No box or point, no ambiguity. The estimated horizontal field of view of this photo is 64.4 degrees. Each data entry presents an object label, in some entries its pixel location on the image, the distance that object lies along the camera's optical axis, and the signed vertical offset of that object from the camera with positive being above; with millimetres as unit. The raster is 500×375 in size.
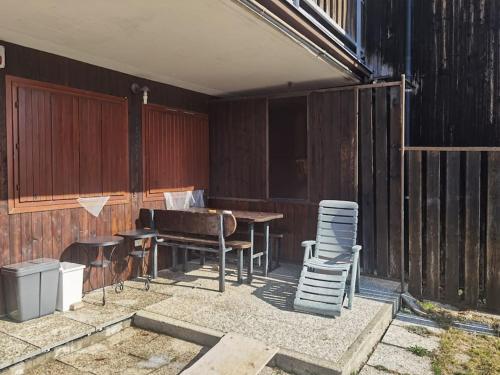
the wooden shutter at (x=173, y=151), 5301 +440
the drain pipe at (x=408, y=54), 5559 +1767
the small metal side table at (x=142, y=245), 4583 -812
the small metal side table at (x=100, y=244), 4059 -646
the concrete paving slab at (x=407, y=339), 3455 -1436
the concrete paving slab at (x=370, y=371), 2980 -1449
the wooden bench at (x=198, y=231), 4445 -588
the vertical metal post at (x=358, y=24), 5016 +1997
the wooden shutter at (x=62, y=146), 3820 +385
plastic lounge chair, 3854 -880
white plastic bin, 3840 -1021
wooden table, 4797 -480
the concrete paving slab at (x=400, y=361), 3021 -1443
